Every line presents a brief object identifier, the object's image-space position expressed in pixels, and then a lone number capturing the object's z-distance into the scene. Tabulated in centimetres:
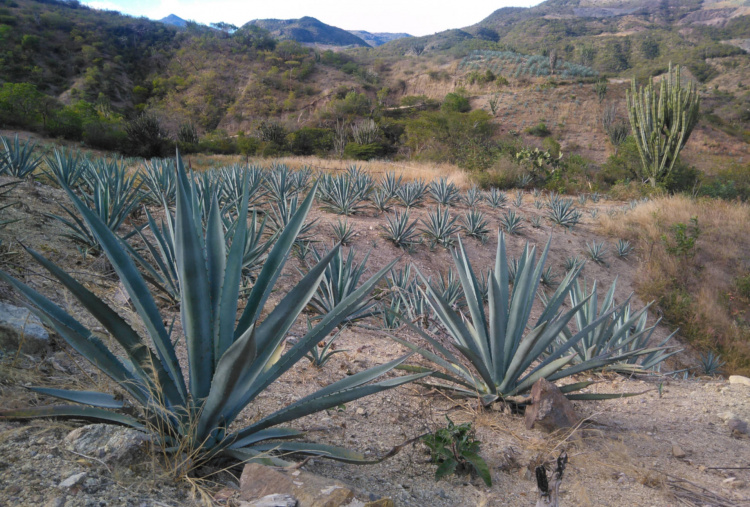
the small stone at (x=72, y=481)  100
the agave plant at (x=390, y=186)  883
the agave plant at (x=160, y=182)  553
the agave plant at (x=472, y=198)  955
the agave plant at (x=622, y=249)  878
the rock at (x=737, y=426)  229
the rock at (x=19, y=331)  177
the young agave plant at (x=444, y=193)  933
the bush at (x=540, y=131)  2883
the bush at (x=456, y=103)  3416
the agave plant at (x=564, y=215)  944
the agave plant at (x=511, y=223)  859
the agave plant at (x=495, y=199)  998
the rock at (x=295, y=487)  102
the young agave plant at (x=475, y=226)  802
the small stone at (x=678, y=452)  186
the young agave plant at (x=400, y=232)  695
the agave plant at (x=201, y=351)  118
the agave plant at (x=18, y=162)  495
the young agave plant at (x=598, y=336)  294
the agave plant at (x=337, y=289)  371
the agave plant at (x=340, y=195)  784
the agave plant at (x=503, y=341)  208
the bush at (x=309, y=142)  2708
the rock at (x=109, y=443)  112
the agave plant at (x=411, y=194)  881
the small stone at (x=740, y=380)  320
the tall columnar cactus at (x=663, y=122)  1342
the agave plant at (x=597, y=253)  845
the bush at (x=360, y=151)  2536
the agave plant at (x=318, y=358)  250
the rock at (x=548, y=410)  187
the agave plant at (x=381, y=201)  840
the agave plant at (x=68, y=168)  467
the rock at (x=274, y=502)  99
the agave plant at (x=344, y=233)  625
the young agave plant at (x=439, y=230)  738
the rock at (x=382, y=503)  106
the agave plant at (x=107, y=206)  364
